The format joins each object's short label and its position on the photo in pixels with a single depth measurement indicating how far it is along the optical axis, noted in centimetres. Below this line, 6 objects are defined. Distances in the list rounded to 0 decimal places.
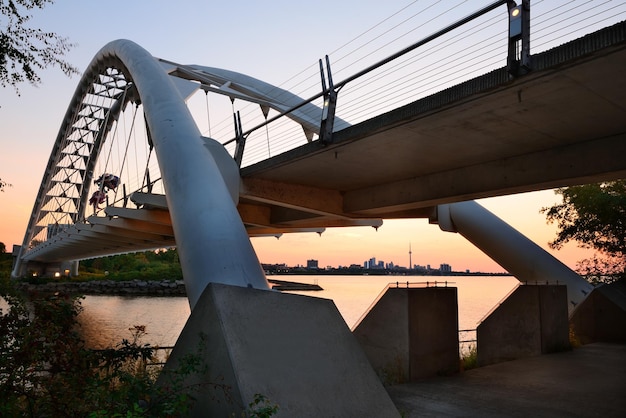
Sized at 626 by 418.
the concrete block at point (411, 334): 1073
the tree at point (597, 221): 1798
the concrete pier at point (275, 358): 467
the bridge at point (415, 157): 635
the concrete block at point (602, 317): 1656
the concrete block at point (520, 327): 1384
